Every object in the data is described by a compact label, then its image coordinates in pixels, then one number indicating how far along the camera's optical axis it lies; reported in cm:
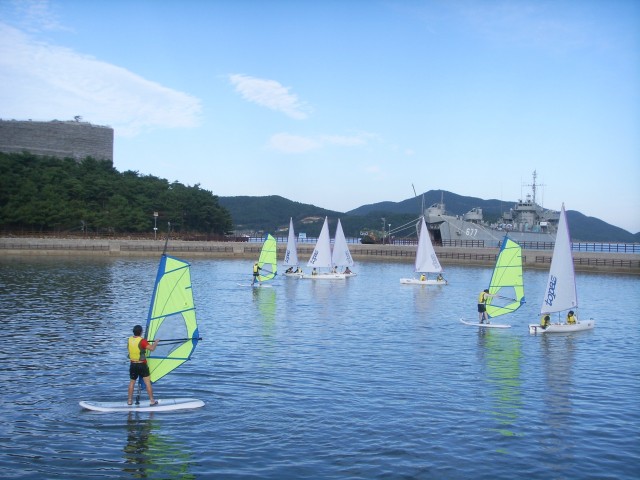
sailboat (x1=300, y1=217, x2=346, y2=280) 6128
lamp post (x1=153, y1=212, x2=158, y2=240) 10099
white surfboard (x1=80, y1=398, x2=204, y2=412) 1634
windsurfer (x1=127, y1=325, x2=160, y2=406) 1608
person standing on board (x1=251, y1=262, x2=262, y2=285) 5070
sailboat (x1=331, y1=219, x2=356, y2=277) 6662
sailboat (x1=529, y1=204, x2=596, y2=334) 3078
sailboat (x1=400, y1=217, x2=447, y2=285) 6022
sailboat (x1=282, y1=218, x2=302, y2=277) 6247
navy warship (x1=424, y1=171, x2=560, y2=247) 11000
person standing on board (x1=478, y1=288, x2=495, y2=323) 3253
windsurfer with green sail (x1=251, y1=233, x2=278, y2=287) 5222
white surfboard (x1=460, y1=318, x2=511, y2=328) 3244
